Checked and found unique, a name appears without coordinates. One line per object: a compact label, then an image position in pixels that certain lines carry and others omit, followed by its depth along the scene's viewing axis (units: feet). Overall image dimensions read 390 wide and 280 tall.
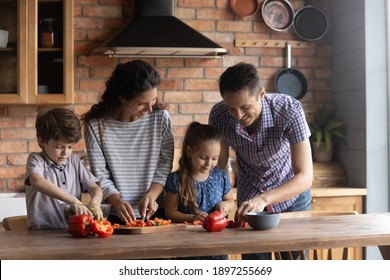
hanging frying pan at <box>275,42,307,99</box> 16.81
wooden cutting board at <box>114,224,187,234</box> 8.62
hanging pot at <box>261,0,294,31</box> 16.74
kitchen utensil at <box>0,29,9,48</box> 14.80
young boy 9.09
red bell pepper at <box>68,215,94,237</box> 8.20
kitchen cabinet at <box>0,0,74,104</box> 14.80
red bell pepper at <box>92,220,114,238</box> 8.17
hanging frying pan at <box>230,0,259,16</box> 16.52
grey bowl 8.70
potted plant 16.43
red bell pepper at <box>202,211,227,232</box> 8.68
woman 9.27
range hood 14.89
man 9.23
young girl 9.79
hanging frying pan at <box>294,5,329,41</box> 16.96
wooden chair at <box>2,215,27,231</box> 9.58
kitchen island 7.41
